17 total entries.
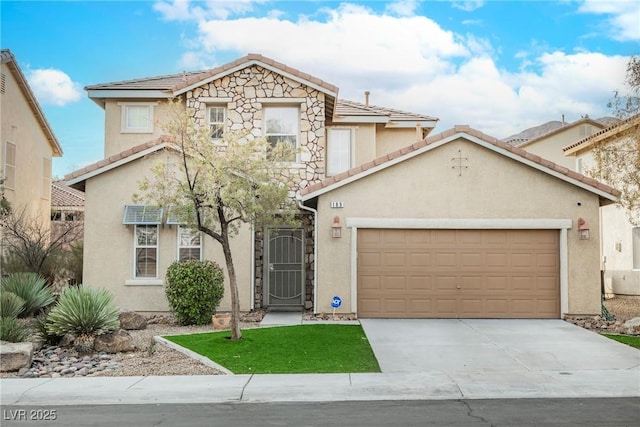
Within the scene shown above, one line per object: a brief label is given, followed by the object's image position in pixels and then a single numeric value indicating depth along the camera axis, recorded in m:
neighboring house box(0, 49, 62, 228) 22.47
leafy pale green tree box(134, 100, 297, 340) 11.92
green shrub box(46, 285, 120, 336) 12.13
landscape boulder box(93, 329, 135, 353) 12.16
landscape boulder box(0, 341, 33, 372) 10.63
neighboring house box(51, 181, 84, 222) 29.44
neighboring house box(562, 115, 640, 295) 21.31
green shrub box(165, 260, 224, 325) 14.98
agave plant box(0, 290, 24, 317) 13.27
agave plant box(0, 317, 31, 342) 11.91
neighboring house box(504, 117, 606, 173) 35.09
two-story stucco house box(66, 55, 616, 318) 15.59
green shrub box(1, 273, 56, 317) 15.39
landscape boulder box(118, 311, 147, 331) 14.51
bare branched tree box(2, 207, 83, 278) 18.11
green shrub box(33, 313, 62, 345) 12.66
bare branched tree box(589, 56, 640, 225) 14.53
